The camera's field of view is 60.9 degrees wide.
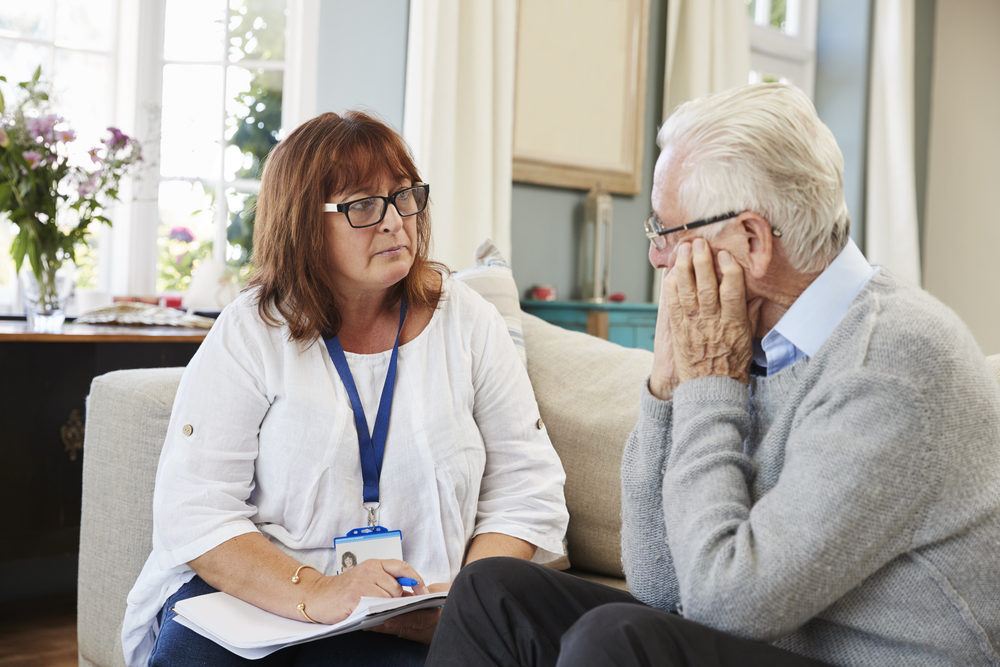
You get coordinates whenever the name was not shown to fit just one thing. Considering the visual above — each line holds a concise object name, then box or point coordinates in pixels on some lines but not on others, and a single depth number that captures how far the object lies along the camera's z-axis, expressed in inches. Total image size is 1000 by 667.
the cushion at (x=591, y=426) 68.0
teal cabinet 133.1
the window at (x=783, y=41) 188.4
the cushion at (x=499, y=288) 74.8
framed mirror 140.9
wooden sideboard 93.2
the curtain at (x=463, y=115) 119.7
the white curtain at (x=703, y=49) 157.2
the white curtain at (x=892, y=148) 185.5
